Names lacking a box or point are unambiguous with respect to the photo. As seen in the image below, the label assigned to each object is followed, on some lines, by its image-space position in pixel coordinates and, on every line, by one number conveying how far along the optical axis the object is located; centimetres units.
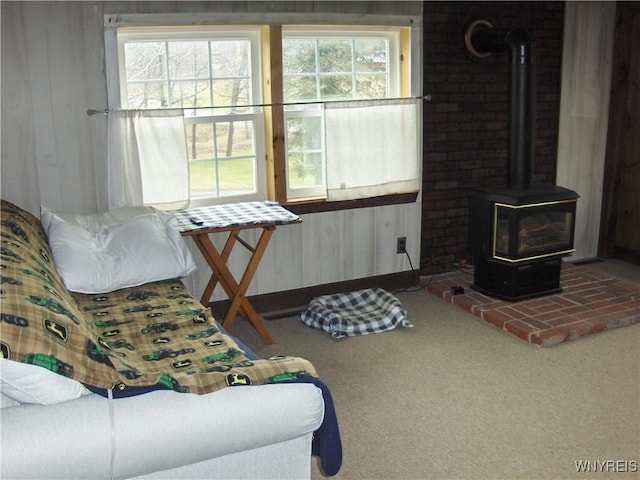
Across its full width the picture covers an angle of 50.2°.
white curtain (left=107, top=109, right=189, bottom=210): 385
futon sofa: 175
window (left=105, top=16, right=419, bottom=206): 401
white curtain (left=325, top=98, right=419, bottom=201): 443
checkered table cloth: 370
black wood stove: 432
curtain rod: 383
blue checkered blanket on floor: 411
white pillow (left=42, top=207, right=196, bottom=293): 325
